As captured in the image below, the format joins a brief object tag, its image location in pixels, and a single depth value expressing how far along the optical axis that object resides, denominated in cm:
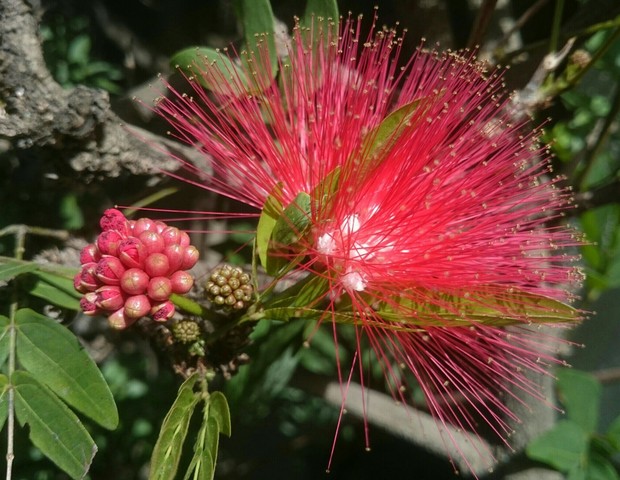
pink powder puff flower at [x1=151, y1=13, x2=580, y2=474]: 15
